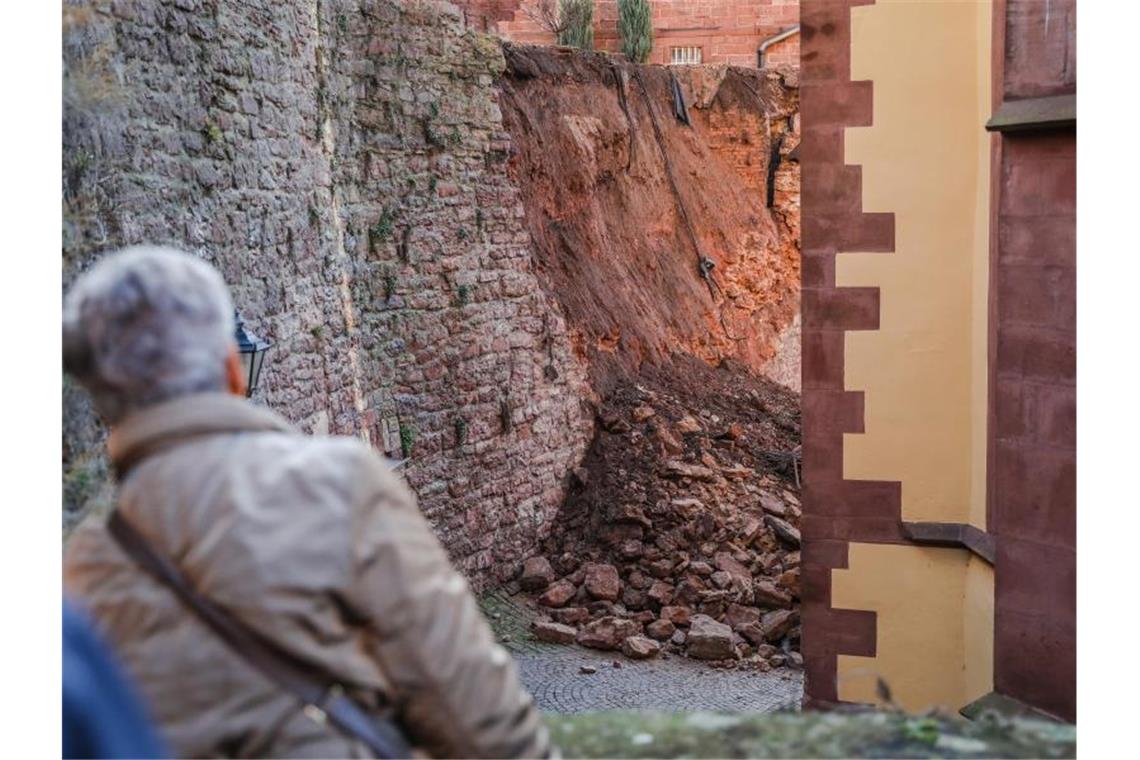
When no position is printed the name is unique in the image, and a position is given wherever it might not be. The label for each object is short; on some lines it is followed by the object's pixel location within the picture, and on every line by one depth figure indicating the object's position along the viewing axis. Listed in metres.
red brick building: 31.30
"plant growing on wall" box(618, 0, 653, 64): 29.72
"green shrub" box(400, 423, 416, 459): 13.57
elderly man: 2.28
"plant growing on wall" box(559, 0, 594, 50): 28.22
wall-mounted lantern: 7.55
